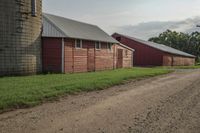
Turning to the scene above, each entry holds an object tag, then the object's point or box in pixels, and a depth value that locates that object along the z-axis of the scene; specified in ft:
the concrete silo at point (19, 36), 35.34
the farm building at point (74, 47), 44.22
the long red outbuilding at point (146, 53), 90.83
